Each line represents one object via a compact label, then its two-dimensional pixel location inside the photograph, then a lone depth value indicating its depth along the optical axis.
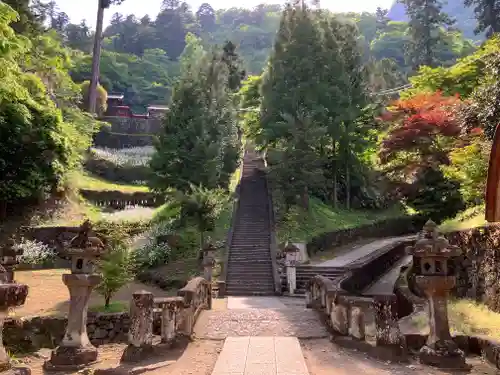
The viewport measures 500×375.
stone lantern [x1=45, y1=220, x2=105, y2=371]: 7.95
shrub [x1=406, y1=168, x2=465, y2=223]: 21.98
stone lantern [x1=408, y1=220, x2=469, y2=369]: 7.40
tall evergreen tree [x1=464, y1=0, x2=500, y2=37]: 35.31
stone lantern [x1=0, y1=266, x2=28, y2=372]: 4.98
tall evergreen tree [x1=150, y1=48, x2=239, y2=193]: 23.25
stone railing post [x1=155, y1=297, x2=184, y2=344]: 8.45
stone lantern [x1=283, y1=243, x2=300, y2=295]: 17.02
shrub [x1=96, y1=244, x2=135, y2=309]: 13.04
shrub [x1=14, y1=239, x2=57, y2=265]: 19.85
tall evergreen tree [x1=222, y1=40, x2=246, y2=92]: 40.62
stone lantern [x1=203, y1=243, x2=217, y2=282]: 15.79
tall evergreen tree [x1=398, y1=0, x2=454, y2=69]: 44.34
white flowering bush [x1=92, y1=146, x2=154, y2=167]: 38.00
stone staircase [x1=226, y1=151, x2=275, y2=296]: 17.39
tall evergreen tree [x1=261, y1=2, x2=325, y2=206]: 23.98
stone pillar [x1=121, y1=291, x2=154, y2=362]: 7.95
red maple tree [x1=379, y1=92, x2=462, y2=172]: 20.58
